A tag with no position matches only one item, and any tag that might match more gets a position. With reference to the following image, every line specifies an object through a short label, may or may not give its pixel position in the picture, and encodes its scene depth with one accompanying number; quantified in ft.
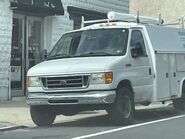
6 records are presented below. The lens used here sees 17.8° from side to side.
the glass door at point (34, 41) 68.28
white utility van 42.88
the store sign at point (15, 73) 65.41
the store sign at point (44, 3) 64.54
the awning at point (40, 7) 63.62
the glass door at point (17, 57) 65.51
